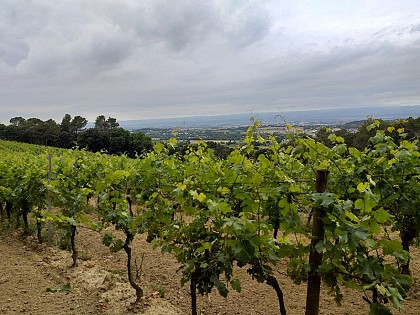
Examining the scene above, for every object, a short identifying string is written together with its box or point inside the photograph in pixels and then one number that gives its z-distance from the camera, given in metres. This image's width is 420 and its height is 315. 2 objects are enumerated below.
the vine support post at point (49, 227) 6.70
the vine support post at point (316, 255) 2.22
